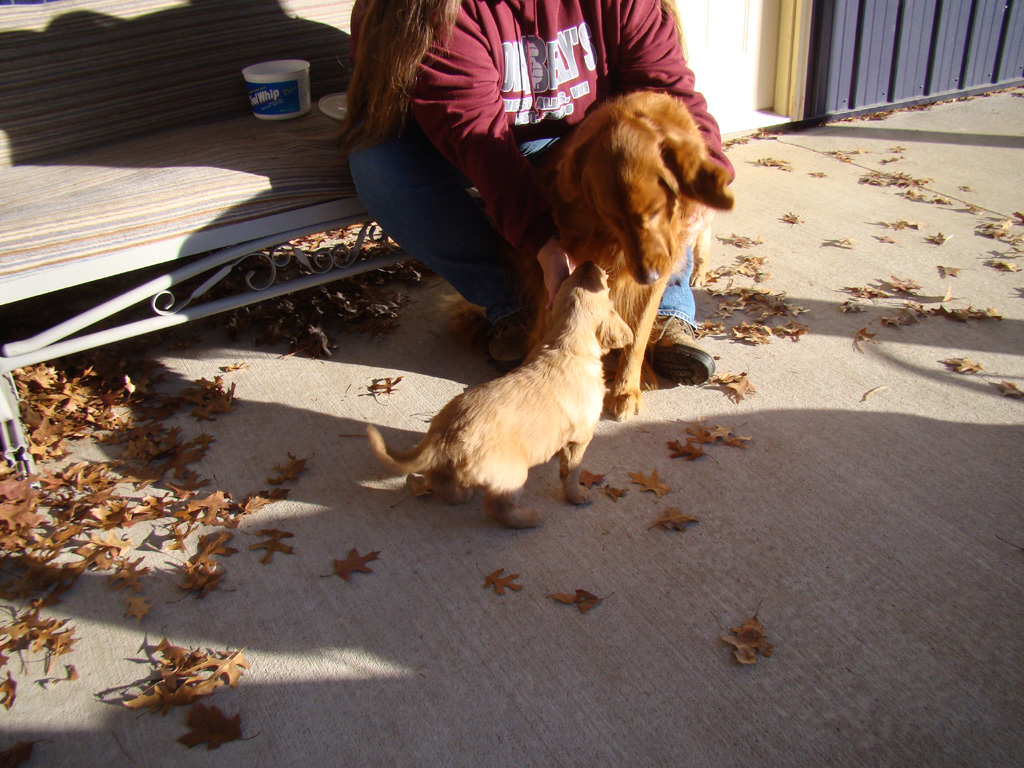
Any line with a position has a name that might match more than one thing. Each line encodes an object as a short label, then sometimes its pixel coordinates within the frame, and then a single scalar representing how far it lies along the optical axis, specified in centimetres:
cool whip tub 346
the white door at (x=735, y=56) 551
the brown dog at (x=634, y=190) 213
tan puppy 202
